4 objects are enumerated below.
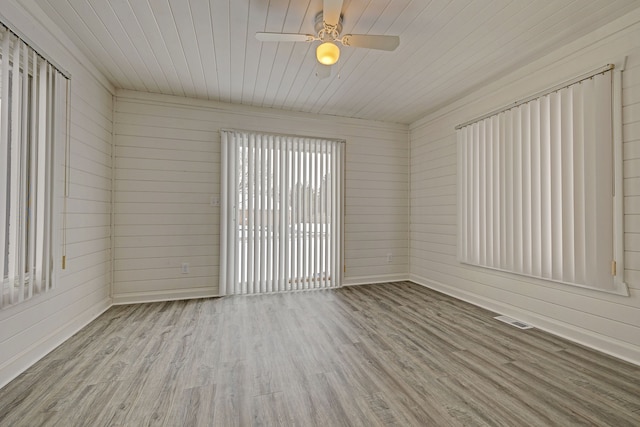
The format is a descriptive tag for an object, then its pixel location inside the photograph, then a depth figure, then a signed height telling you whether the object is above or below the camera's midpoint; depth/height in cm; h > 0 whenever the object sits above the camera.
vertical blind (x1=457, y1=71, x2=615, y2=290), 234 +30
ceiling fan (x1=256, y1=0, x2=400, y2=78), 203 +129
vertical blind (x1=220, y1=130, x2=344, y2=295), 392 +4
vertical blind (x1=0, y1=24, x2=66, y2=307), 182 +34
